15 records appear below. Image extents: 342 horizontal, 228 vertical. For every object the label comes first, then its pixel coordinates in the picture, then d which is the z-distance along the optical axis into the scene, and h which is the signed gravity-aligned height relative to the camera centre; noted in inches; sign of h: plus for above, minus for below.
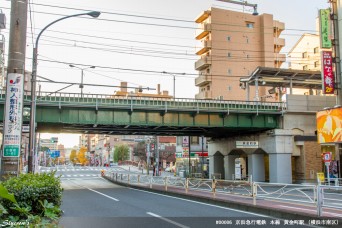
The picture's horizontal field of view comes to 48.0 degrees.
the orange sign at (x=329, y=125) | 1229.5 +70.8
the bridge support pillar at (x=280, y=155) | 1453.0 -30.3
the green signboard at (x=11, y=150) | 329.1 -2.4
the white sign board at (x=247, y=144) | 1435.8 +11.3
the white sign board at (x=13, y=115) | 327.9 +27.1
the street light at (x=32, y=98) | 706.8 +95.0
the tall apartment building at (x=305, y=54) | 2745.1 +692.4
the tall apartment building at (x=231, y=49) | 2785.4 +735.2
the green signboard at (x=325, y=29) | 1338.6 +411.5
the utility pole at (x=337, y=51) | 1326.3 +333.5
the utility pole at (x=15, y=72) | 320.8 +65.0
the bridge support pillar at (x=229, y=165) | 1781.5 -83.2
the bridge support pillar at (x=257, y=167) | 1557.8 -81.4
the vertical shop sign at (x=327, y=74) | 1310.3 +250.1
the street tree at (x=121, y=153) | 5049.2 -76.7
